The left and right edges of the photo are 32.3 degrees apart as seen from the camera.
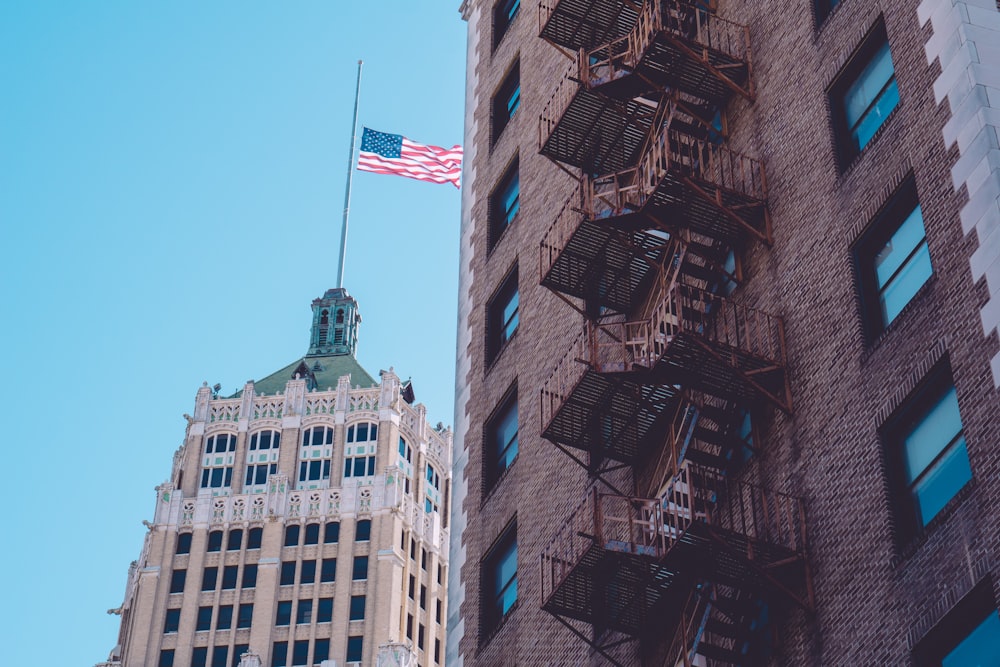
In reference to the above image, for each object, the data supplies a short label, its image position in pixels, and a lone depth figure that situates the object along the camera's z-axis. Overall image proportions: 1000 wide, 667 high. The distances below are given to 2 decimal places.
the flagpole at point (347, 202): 130.27
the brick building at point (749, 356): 20.81
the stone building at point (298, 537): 107.81
